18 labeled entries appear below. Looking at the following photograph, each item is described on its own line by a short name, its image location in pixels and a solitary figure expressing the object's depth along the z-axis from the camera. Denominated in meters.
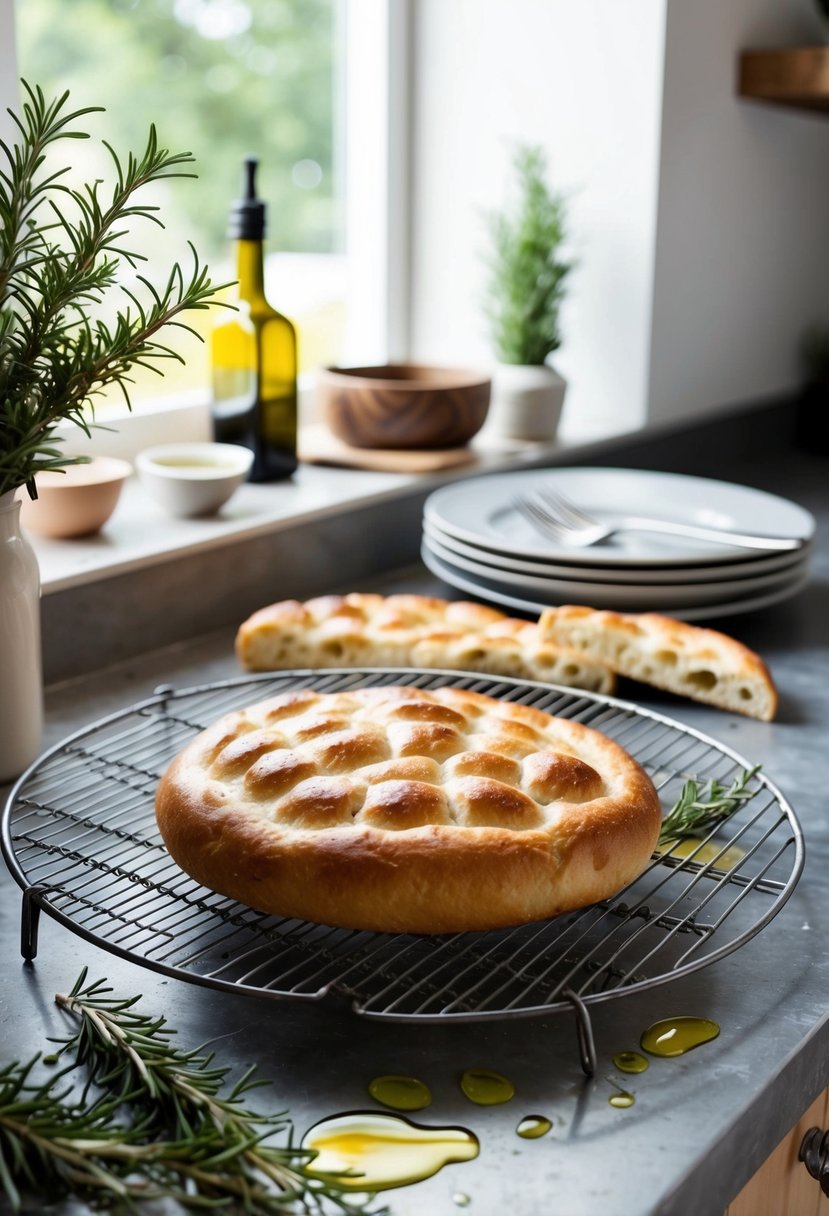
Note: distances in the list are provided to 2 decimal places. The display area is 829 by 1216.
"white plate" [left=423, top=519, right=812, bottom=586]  1.36
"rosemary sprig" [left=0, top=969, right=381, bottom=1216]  0.57
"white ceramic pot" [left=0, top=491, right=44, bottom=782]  0.97
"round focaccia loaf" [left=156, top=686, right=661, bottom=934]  0.72
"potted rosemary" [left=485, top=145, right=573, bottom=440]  1.89
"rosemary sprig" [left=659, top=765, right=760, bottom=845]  0.92
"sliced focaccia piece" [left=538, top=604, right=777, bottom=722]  1.21
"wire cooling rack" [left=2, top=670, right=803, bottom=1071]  0.73
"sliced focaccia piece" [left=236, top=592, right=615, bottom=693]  1.25
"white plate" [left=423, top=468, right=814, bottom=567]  1.38
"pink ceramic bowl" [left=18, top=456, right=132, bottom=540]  1.35
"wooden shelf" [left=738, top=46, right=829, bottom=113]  2.03
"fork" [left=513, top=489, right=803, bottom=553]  1.44
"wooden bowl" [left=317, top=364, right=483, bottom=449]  1.69
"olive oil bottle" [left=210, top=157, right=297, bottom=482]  1.53
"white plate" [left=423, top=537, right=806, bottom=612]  1.37
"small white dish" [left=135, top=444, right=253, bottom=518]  1.46
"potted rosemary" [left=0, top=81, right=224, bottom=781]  0.83
